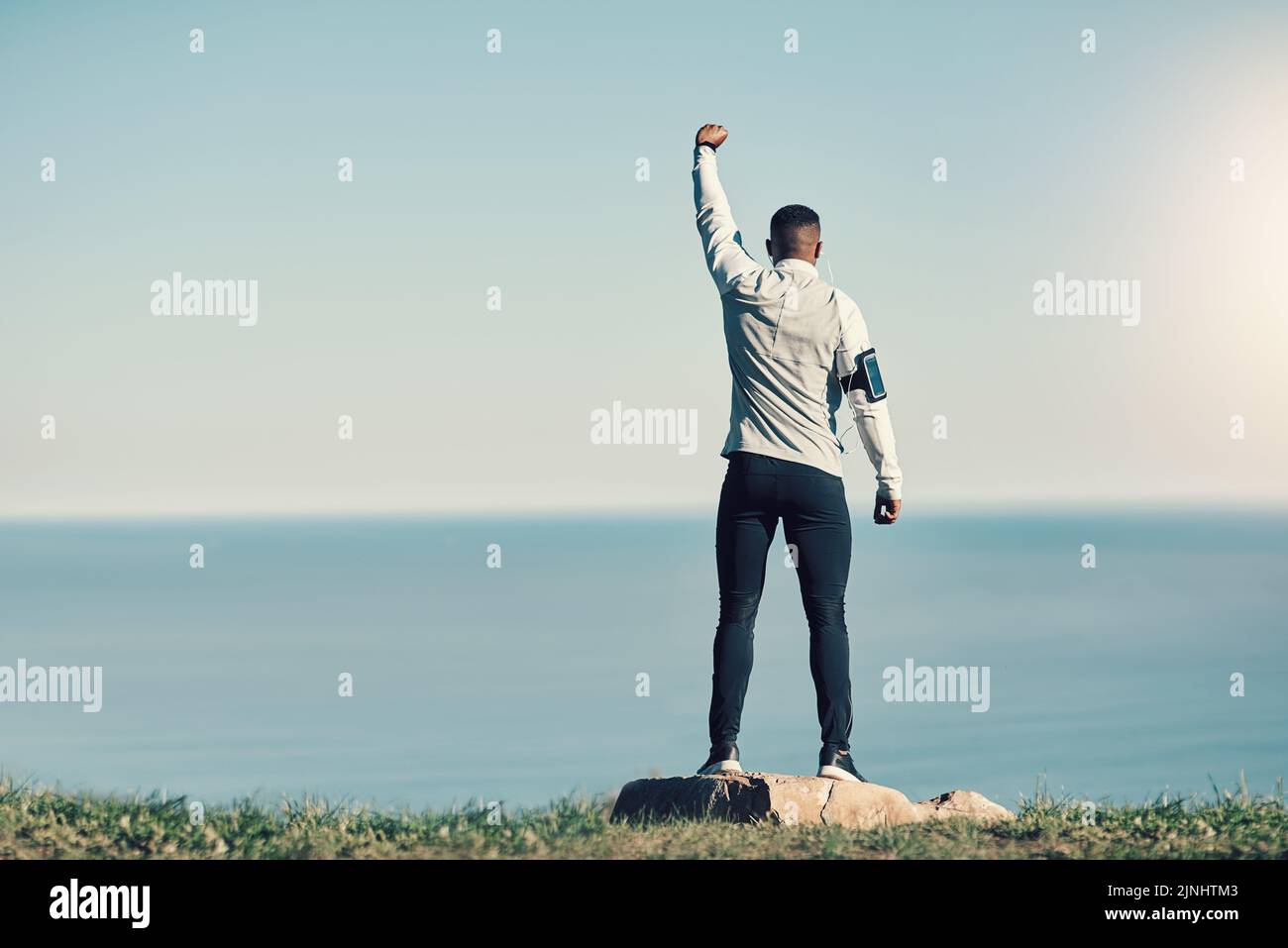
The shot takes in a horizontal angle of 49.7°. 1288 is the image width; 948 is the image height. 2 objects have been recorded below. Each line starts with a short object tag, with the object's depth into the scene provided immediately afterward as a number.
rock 6.66
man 6.87
